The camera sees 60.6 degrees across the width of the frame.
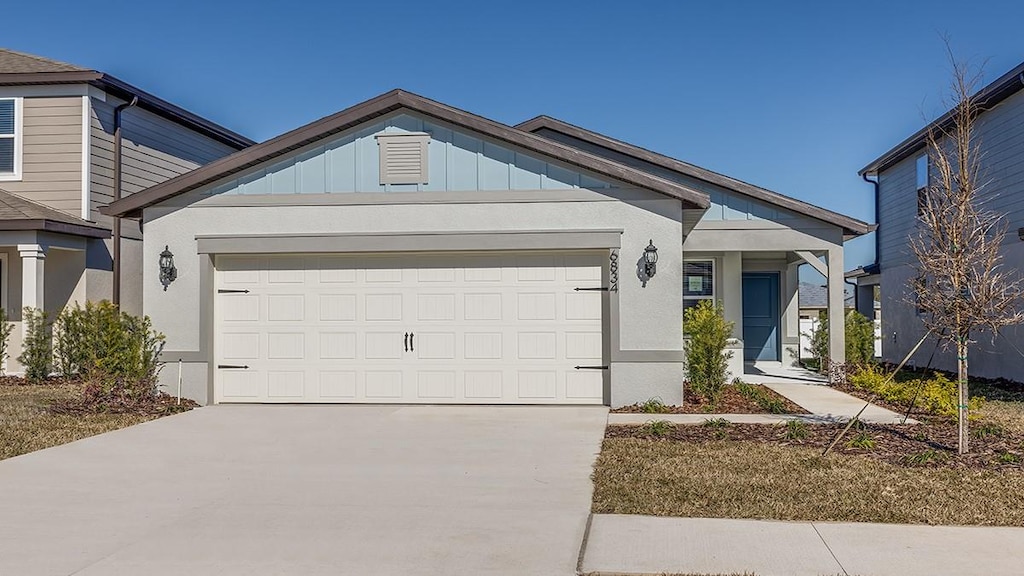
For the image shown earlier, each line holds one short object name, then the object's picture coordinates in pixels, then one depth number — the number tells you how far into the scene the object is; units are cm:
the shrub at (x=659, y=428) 997
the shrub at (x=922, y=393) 1128
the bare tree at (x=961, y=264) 858
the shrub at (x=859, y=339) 1944
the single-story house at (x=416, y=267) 1229
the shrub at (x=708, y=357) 1284
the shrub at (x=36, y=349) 1537
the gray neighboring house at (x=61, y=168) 1623
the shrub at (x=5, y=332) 1600
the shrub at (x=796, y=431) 966
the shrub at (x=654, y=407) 1196
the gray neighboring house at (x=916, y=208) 1639
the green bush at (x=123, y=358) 1204
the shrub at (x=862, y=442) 897
